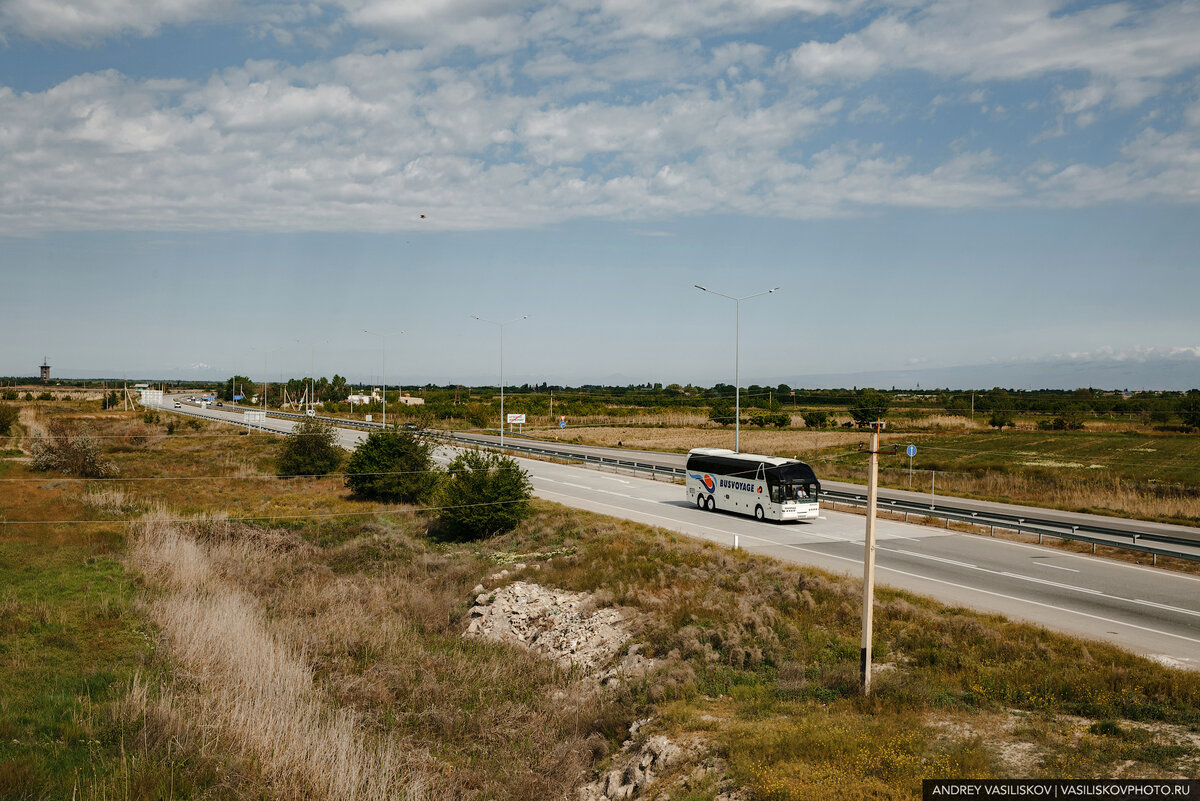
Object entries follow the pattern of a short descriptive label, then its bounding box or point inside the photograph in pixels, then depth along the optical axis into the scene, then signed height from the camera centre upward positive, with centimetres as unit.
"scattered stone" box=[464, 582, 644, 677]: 2011 -734
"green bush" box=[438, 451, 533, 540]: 3412 -541
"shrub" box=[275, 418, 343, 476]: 4875 -474
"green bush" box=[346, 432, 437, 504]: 4138 -484
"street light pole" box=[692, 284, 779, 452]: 4016 +381
